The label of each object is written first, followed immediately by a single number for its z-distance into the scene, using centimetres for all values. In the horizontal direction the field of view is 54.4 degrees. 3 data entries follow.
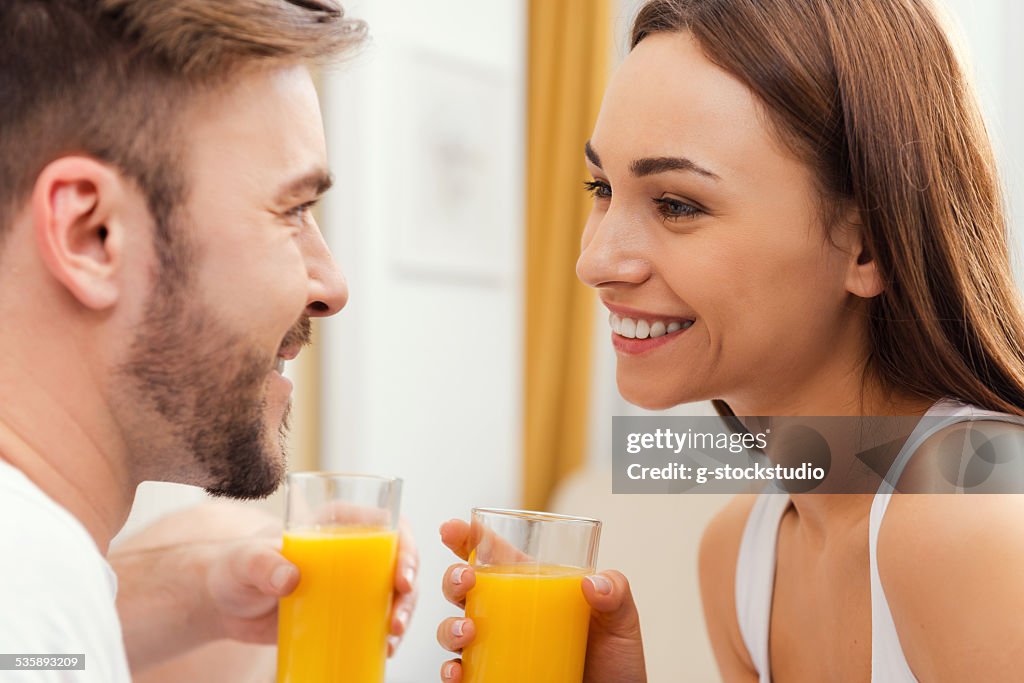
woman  145
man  115
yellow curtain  410
